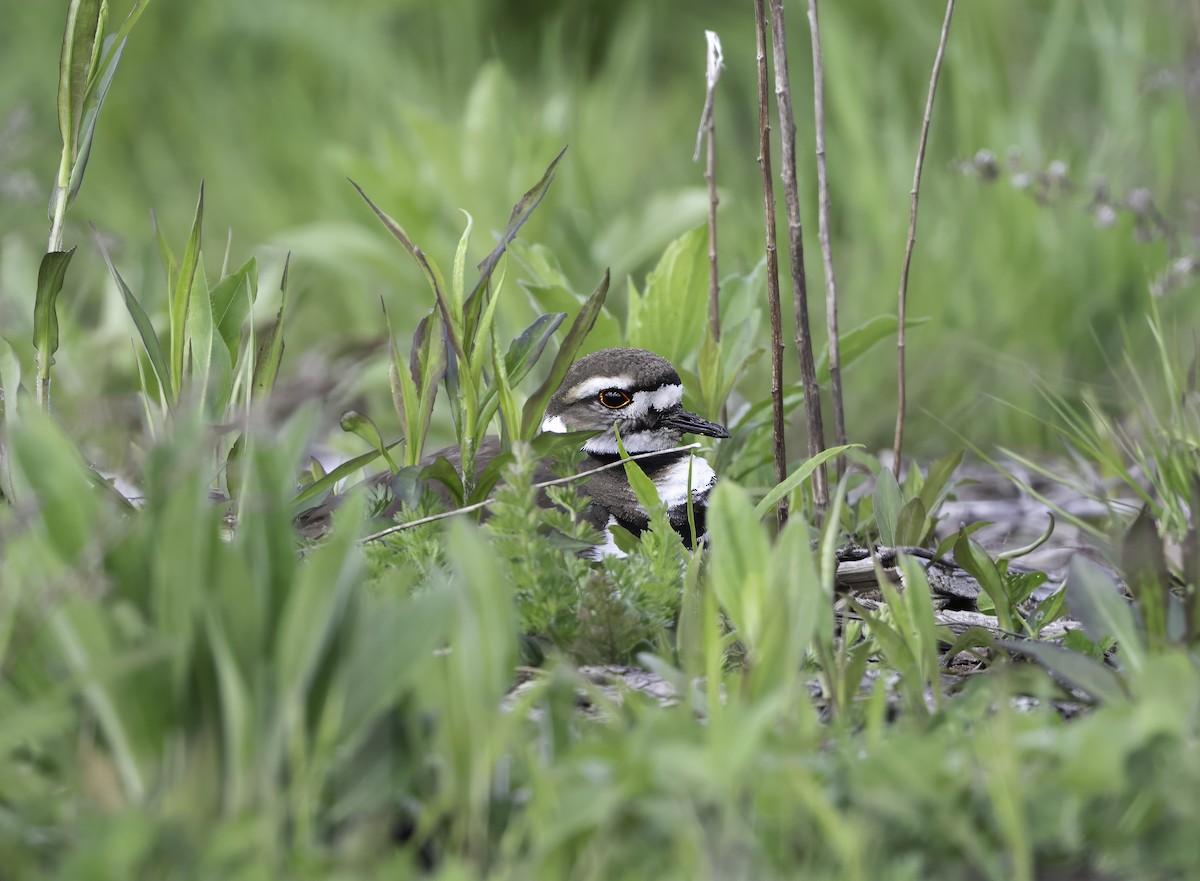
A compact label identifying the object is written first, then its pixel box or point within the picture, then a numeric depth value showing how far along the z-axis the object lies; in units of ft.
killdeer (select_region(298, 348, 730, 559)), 23.26
